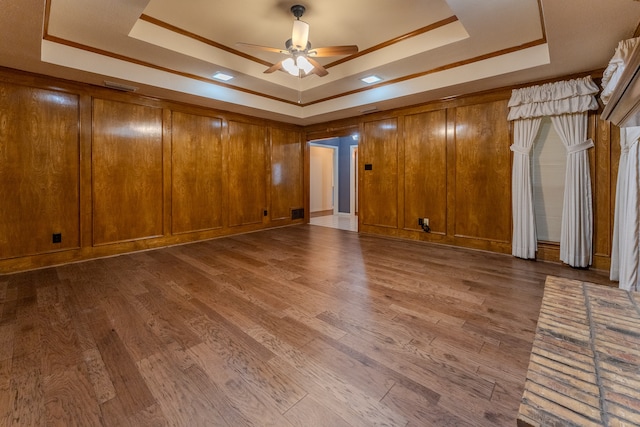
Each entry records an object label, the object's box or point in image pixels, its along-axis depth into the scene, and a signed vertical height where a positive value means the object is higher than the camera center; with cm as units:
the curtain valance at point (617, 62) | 244 +128
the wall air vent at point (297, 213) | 680 -20
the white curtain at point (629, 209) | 253 -4
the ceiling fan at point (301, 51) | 290 +163
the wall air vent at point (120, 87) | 370 +157
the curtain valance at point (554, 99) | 334 +131
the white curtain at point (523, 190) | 377 +20
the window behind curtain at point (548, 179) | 371 +34
